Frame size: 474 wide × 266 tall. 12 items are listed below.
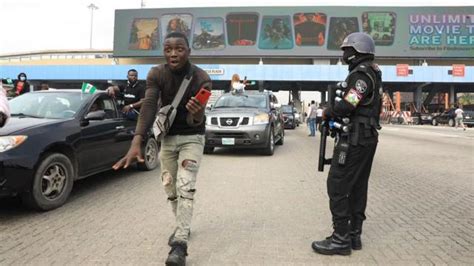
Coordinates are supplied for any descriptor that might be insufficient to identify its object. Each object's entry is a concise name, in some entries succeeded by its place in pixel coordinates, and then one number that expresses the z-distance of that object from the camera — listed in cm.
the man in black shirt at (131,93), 784
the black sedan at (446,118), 3837
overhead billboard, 5731
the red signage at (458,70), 5019
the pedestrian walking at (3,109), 282
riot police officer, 389
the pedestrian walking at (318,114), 1932
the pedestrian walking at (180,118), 377
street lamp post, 8994
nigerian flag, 721
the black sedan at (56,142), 497
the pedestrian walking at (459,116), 3291
